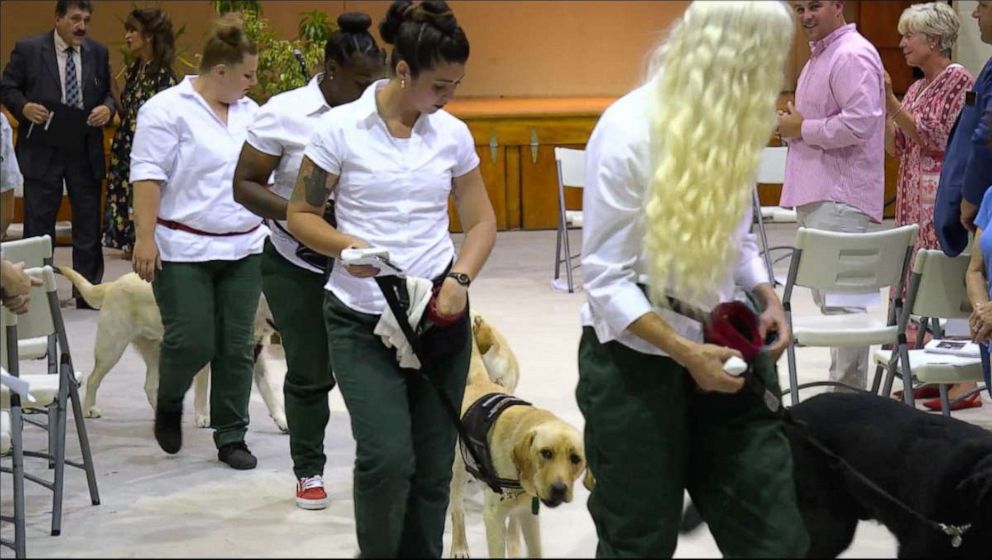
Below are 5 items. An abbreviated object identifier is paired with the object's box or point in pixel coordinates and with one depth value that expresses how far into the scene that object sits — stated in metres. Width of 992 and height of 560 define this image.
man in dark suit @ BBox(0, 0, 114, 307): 7.61
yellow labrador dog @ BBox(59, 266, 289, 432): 5.21
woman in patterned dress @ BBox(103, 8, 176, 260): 7.26
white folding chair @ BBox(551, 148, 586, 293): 8.14
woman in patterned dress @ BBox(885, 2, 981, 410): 5.54
